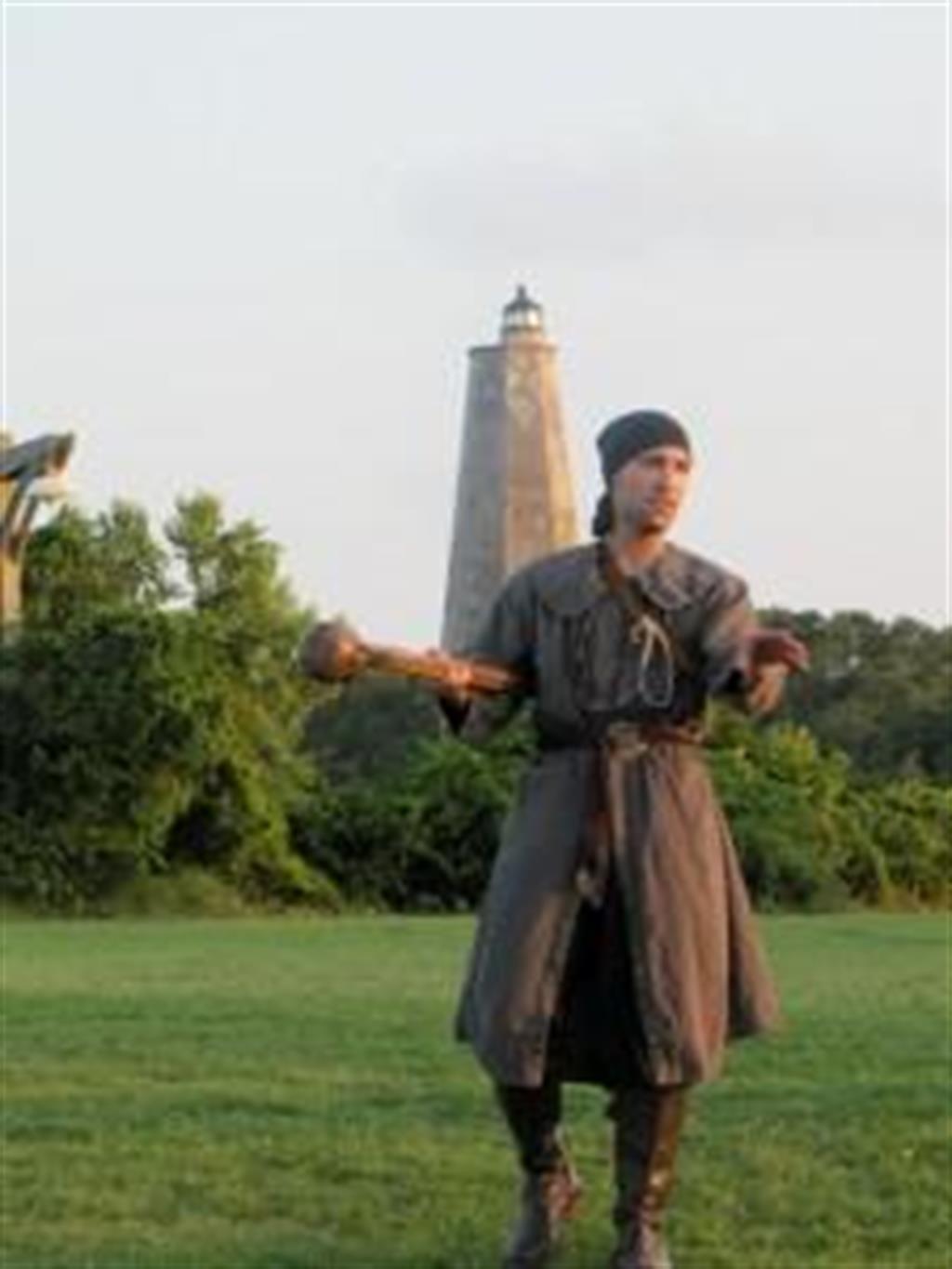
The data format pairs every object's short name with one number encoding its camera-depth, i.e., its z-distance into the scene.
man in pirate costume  6.03
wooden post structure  36.75
